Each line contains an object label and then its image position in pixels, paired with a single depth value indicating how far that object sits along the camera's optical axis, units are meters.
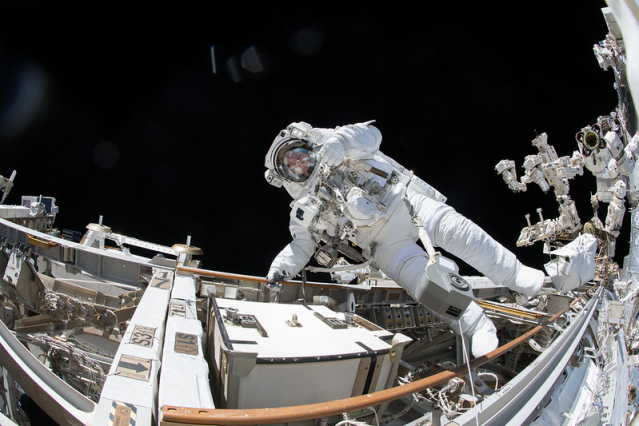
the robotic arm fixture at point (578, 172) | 5.31
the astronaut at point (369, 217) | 3.11
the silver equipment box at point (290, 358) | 1.51
